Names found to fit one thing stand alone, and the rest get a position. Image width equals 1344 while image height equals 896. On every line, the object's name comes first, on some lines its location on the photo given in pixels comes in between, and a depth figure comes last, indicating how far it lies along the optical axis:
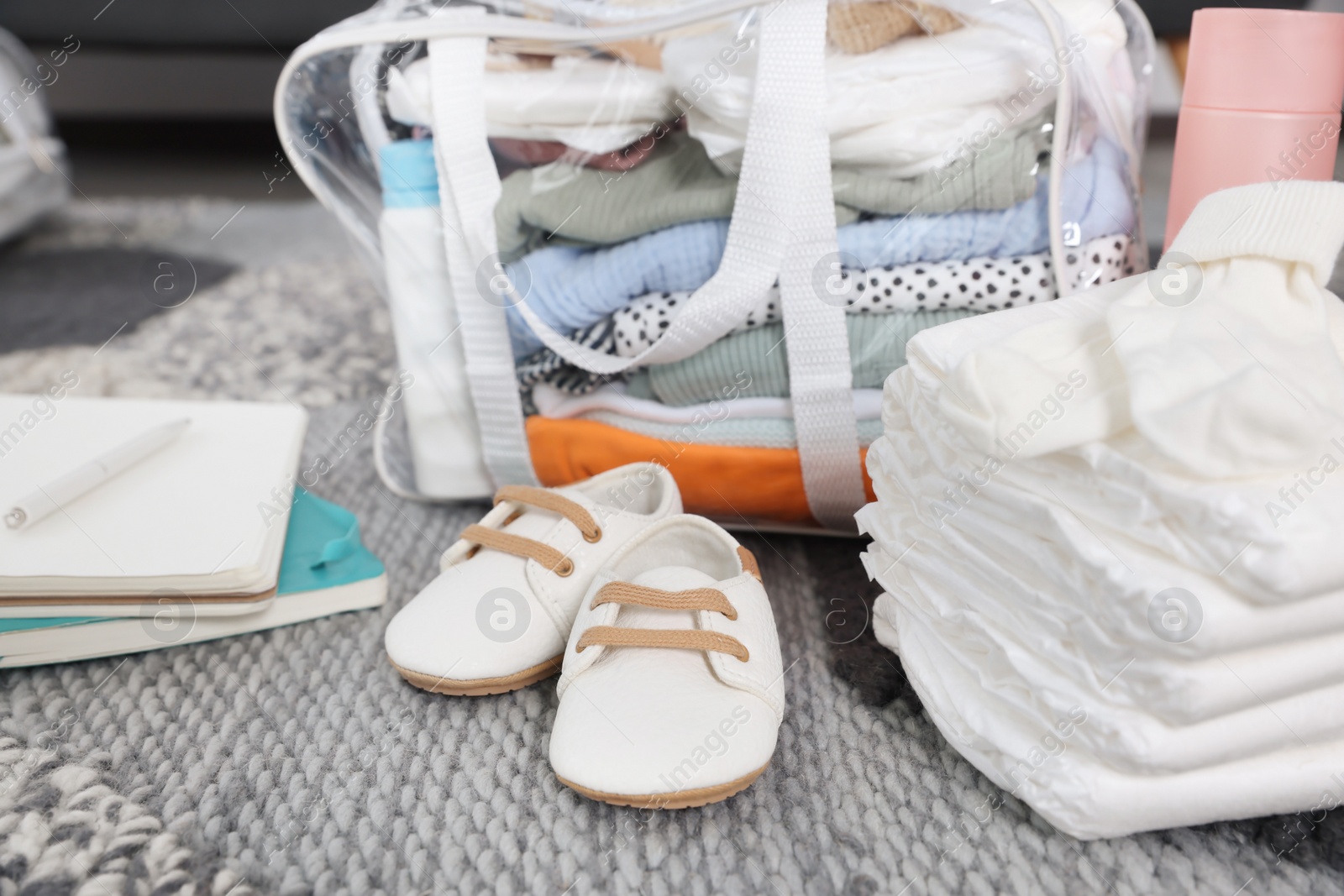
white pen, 0.60
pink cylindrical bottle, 0.60
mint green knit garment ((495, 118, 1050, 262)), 0.62
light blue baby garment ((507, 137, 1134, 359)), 0.63
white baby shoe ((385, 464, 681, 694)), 0.57
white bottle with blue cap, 0.72
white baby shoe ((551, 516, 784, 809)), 0.47
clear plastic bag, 0.62
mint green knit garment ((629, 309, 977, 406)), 0.65
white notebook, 0.58
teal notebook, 0.60
